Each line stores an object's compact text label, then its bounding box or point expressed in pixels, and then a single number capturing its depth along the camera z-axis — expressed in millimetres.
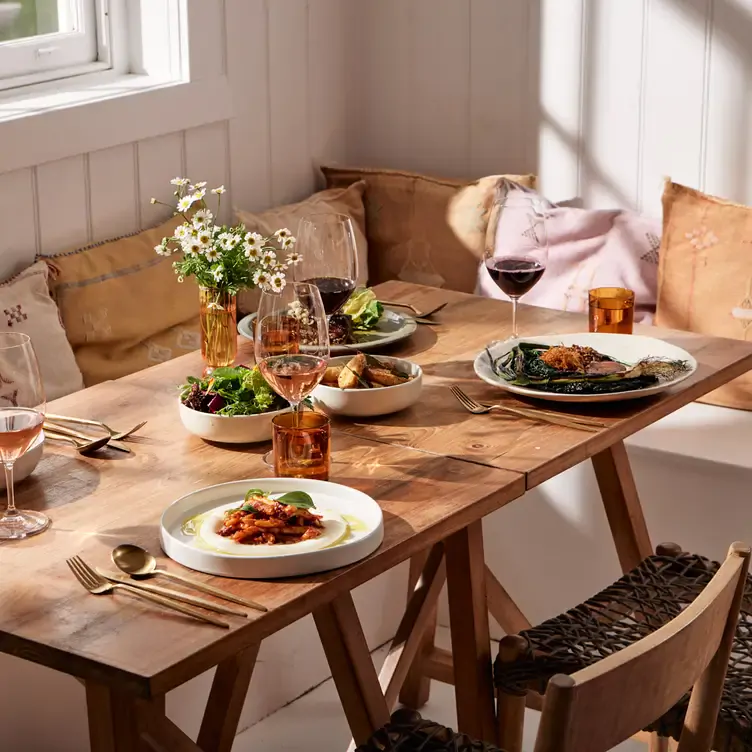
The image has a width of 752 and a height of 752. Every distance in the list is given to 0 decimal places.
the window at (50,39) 4807
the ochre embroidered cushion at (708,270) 4860
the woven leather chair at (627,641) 2944
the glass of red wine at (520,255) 3603
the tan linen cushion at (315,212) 5314
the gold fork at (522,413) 3216
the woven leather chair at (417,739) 2735
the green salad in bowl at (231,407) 3040
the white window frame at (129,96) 4541
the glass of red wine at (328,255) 3594
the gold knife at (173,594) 2280
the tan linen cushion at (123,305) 4649
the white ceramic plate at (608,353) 3287
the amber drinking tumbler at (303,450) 2831
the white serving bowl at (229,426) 3030
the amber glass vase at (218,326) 3511
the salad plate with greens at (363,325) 3724
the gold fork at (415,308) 4111
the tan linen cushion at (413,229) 5596
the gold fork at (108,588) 2263
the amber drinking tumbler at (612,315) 3860
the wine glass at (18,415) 2588
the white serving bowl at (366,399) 3194
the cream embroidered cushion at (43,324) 4343
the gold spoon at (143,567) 2338
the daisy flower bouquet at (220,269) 3473
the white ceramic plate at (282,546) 2417
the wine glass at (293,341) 2936
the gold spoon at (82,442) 3041
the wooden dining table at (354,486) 2238
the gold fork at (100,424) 3139
